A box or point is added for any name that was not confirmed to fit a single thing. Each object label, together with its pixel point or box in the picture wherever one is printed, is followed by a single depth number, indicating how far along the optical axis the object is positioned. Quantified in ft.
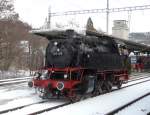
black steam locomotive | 51.70
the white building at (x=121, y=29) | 263.82
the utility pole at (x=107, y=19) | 139.12
